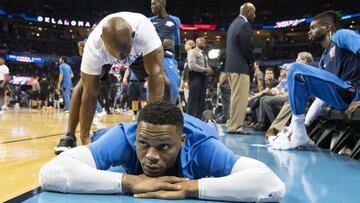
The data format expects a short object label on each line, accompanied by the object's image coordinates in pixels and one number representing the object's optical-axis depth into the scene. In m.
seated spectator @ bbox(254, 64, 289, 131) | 5.46
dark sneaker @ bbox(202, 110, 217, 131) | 4.00
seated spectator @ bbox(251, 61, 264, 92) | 8.64
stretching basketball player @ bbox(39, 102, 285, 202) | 1.56
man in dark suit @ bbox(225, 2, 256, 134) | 5.28
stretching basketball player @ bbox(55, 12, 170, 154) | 2.20
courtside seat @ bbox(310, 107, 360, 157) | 3.25
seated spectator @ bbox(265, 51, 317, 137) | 4.71
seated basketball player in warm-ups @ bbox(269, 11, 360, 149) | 3.29
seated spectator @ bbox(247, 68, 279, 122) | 6.55
